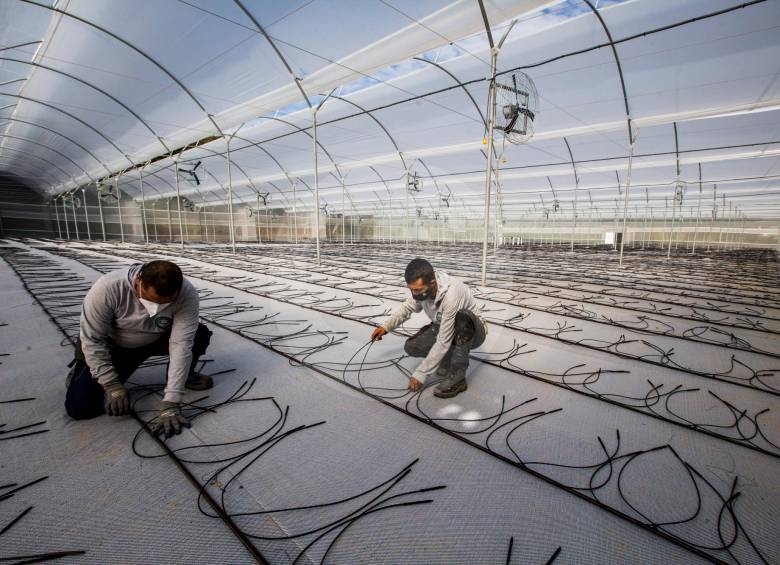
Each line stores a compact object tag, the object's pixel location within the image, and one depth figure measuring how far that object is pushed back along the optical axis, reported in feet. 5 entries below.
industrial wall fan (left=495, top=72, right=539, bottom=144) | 20.47
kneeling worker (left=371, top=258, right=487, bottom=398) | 9.03
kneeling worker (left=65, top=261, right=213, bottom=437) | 7.30
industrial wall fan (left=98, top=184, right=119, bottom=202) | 70.19
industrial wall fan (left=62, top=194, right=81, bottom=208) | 80.74
